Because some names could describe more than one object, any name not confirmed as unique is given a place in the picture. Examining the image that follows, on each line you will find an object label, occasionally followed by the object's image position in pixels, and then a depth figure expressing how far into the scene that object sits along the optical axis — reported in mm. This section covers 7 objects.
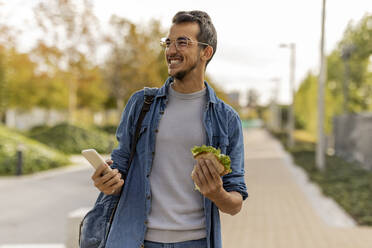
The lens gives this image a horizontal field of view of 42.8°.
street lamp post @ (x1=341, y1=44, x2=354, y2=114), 18184
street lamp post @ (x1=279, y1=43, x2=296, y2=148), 28828
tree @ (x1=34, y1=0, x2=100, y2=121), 23511
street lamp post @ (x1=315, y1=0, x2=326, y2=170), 15094
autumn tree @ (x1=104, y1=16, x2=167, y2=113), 27328
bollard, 13117
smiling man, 2123
